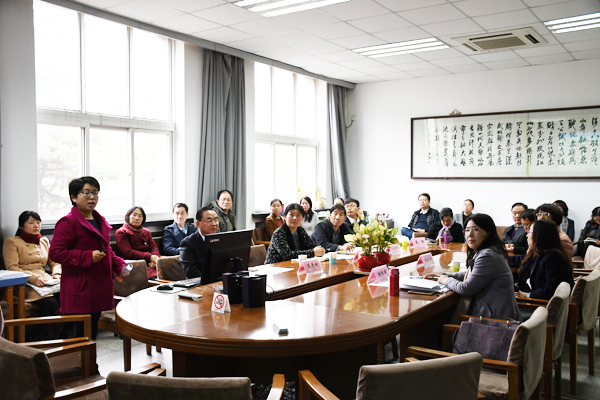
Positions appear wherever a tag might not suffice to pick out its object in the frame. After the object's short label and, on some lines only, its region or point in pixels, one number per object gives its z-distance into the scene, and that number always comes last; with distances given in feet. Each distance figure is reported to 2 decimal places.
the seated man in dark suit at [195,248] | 11.93
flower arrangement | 12.89
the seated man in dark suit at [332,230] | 17.89
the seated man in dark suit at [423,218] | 26.84
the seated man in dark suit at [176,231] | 19.19
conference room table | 7.29
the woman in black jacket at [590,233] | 21.97
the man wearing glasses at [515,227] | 20.87
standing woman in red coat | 11.21
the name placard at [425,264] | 13.61
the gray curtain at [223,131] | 21.65
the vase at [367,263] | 13.11
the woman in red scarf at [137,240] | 17.44
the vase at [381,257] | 13.33
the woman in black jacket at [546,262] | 11.85
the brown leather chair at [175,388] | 5.37
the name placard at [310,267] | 12.48
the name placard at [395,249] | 16.48
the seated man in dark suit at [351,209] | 21.89
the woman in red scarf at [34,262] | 14.16
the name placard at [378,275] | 11.62
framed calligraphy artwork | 24.53
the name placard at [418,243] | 18.30
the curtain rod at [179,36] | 16.52
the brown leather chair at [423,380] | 5.74
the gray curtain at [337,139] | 29.94
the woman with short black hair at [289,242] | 15.03
